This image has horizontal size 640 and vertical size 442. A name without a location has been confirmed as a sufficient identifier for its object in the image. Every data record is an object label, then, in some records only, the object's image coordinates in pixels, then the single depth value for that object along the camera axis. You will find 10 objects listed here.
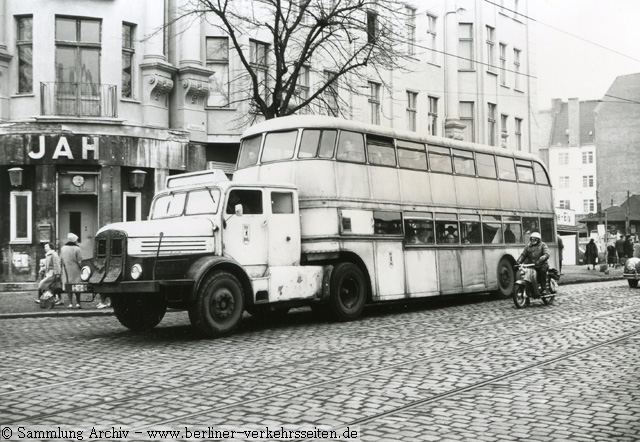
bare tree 20.61
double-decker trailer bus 12.50
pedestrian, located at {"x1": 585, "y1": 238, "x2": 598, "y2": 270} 37.97
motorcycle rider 18.14
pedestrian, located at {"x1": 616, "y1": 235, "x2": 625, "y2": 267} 40.84
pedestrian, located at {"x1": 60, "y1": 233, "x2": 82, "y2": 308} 18.38
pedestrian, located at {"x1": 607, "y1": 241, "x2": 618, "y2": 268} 40.59
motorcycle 17.76
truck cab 12.28
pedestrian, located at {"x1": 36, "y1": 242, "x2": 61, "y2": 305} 18.14
